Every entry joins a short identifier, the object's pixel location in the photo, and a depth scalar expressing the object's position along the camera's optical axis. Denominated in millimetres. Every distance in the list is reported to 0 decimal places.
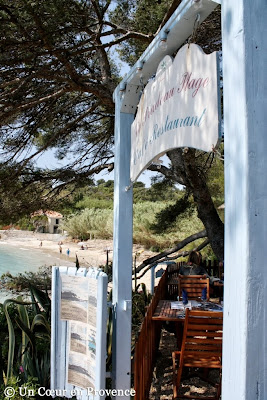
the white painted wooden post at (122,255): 3004
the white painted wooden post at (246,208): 1315
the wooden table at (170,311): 4487
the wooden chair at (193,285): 6625
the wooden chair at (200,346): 3764
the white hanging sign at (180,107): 1714
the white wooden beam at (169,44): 2082
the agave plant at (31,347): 3373
